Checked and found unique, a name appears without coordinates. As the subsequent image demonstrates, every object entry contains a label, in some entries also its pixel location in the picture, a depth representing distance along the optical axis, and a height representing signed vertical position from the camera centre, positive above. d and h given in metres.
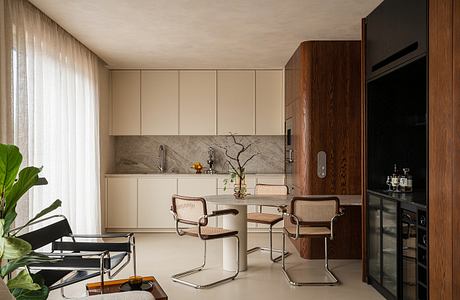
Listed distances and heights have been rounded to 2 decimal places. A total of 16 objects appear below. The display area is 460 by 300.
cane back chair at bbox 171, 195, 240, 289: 4.36 -0.64
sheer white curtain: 4.00 +0.43
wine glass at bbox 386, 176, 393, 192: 4.25 -0.29
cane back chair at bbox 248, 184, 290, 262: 5.38 -0.77
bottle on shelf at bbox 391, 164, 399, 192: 4.15 -0.27
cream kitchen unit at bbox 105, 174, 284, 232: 7.14 -0.61
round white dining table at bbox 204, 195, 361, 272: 4.71 -0.70
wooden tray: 2.94 -0.89
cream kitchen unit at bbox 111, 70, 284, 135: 7.42 +0.79
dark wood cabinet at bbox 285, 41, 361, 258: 5.41 +0.25
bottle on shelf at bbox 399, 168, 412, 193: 4.05 -0.27
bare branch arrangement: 4.98 -0.34
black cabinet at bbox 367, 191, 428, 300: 3.28 -0.75
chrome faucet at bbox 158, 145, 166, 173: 7.78 -0.07
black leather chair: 3.33 -0.80
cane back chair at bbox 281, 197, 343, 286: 4.44 -0.58
